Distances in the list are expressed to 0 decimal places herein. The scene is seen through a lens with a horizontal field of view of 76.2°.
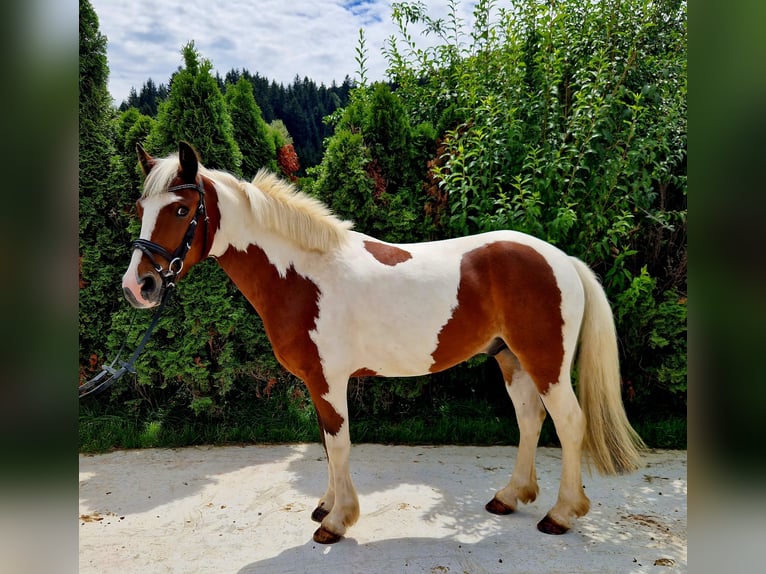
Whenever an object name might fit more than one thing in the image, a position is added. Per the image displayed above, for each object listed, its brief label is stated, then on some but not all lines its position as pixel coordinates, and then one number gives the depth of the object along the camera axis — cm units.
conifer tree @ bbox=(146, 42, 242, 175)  468
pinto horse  289
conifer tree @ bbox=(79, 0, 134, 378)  492
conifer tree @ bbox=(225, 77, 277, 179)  524
